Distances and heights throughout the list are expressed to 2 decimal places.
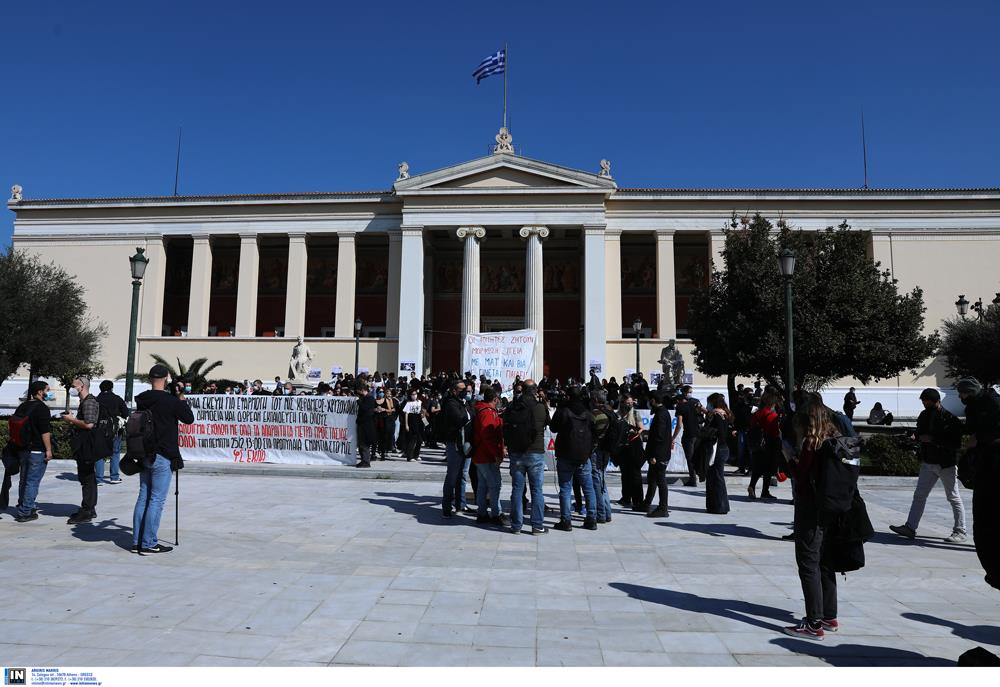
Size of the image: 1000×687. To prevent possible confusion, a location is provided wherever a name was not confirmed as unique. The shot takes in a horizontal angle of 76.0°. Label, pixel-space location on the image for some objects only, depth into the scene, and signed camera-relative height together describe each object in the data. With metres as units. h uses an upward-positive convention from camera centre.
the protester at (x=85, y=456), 7.70 -0.68
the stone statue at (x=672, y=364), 24.99 +1.63
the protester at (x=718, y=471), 8.84 -0.93
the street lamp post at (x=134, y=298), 14.30 +2.30
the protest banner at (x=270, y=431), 13.41 -0.63
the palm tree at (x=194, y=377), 24.05 +0.98
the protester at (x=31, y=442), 7.67 -0.53
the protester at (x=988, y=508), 3.46 -0.55
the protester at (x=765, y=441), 9.49 -0.56
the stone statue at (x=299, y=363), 28.56 +1.73
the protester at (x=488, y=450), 7.90 -0.58
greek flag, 34.78 +18.34
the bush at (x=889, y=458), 12.23 -0.98
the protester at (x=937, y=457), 7.45 -0.58
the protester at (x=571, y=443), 7.57 -0.46
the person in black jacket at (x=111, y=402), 8.66 -0.04
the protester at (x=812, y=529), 4.34 -0.86
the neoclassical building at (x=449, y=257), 32.94 +8.27
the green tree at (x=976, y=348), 25.30 +2.48
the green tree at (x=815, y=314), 20.38 +3.02
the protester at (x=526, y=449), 7.52 -0.54
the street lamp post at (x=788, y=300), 13.63 +2.27
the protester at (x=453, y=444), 8.38 -0.55
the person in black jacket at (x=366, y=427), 12.91 -0.51
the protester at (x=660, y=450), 8.79 -0.62
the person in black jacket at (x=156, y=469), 6.38 -0.70
